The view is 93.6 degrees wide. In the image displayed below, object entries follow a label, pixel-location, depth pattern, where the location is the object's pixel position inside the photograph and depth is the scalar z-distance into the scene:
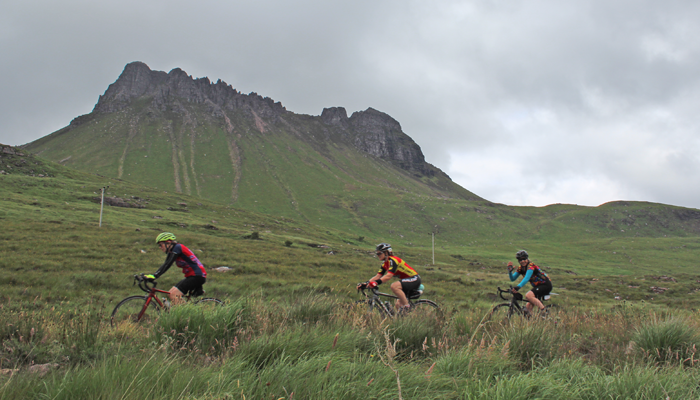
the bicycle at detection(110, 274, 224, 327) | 8.10
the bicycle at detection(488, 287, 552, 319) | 9.68
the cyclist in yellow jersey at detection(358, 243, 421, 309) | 8.93
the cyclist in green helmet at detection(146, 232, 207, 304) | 8.84
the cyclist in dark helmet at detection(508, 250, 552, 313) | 10.17
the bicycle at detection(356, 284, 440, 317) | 8.59
